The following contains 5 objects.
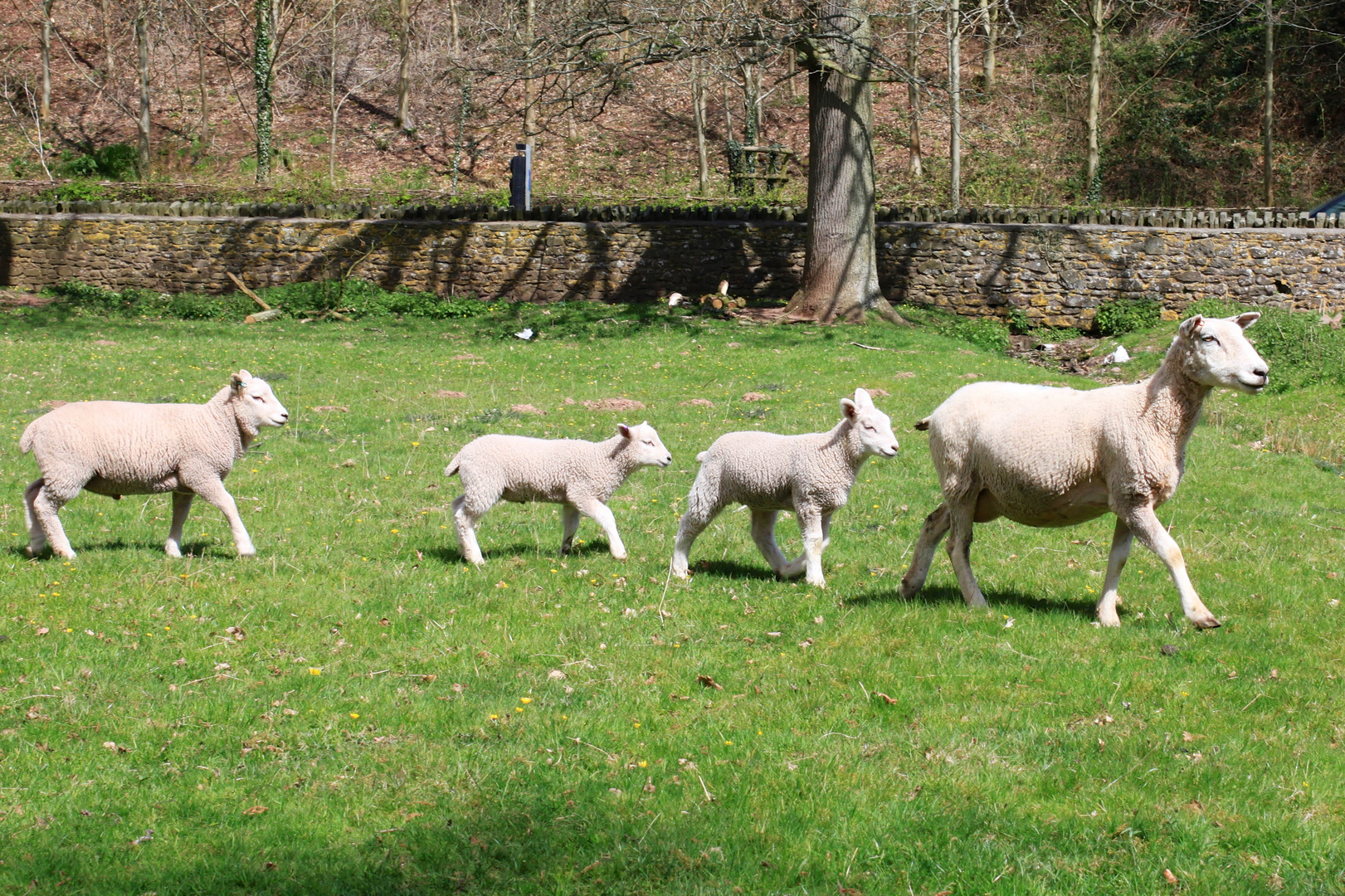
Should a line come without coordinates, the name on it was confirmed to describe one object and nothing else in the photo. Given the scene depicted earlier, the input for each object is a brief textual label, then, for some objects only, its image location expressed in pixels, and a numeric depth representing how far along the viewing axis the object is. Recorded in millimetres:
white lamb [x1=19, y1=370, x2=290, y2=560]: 8516
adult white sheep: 7234
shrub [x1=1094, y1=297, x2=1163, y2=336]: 25125
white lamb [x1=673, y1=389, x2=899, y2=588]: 8383
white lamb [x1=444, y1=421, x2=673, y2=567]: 8875
